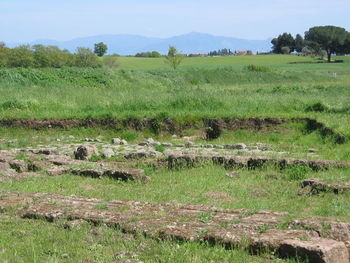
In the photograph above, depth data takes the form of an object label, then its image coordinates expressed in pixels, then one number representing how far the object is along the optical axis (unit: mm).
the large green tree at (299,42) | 125812
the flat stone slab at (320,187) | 9938
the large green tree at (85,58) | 57531
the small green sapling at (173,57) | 73625
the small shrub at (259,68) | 57088
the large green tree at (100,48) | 116500
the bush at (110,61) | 72912
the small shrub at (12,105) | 23105
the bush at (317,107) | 21234
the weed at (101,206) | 7832
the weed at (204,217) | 6879
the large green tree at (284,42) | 128250
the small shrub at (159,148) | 16375
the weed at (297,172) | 11906
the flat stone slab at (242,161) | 12492
